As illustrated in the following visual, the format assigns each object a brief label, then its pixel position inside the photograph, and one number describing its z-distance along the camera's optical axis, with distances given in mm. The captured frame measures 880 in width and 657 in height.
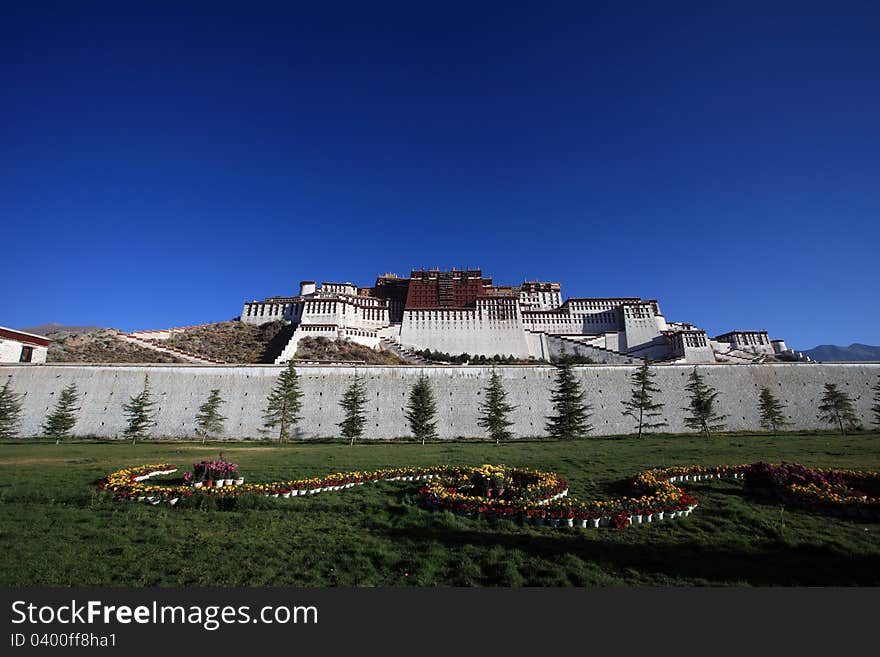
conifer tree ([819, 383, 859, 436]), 36562
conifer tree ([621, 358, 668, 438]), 34781
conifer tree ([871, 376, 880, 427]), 36750
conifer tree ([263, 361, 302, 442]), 35156
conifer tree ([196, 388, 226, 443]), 34312
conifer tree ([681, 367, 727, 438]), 34469
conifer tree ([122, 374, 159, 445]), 33203
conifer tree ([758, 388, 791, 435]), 36531
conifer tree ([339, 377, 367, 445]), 33906
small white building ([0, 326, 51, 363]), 41031
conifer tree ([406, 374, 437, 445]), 34250
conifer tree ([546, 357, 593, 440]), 33688
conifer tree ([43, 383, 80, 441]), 33031
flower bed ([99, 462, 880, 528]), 9766
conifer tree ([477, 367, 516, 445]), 33188
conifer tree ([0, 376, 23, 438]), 33000
